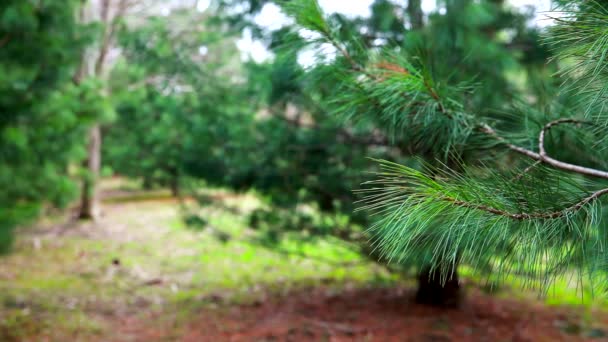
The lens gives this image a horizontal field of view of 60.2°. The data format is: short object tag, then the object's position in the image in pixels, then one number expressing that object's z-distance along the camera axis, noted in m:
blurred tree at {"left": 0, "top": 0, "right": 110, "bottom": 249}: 4.35
